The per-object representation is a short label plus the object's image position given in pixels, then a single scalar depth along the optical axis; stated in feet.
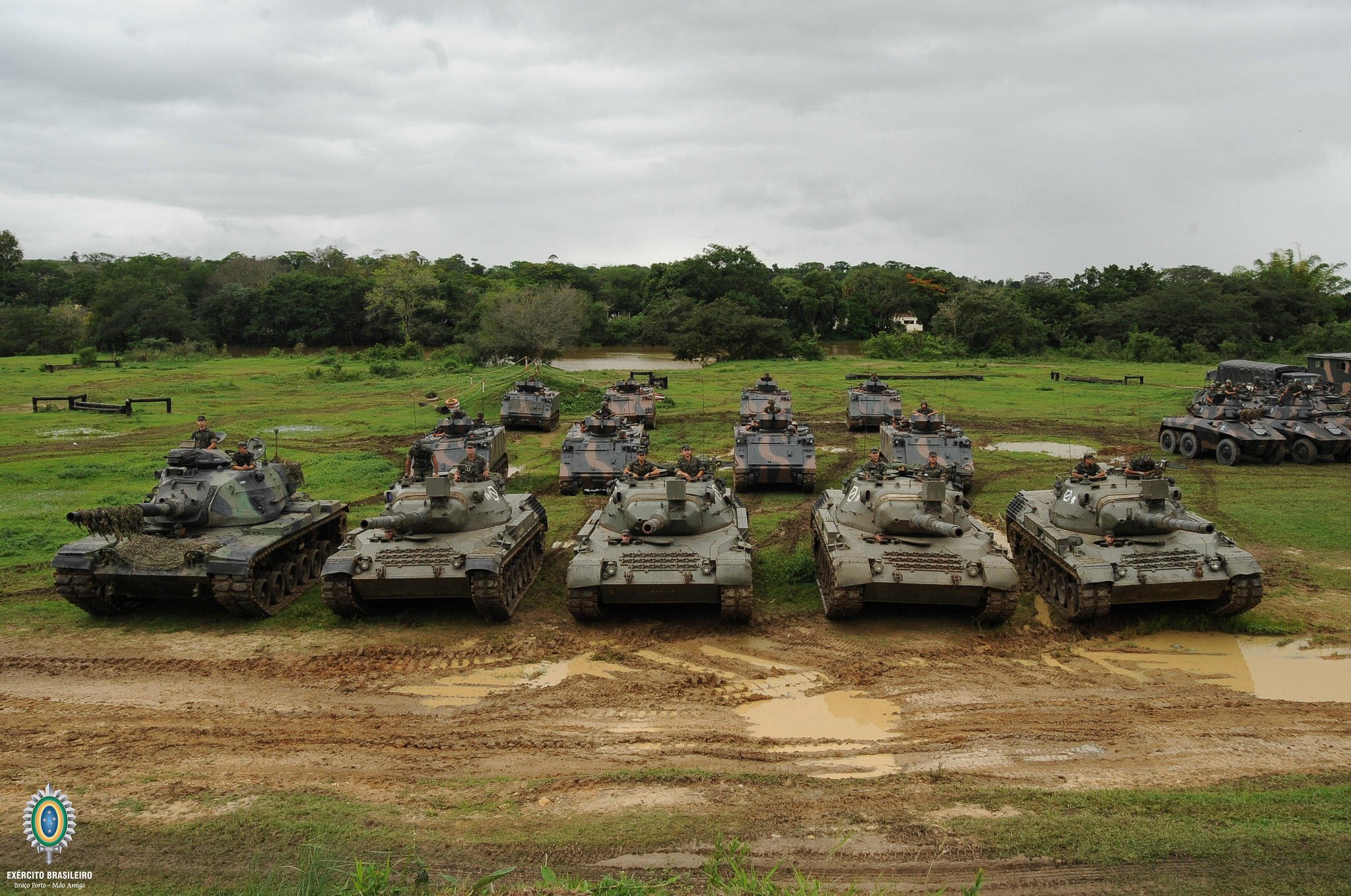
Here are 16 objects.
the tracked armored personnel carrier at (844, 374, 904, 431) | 98.43
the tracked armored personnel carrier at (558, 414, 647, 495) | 70.08
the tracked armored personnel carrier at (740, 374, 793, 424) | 93.25
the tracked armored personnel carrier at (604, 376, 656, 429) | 98.94
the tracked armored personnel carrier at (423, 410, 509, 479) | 71.10
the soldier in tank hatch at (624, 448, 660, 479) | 46.34
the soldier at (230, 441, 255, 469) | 46.96
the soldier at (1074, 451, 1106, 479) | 44.83
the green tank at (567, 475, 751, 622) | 39.27
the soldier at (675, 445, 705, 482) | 46.18
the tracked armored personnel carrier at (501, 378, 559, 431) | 102.99
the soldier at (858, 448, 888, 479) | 45.70
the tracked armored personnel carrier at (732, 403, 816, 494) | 68.90
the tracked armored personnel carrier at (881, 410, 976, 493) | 69.21
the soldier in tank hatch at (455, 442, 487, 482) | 45.65
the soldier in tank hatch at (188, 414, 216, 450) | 48.73
